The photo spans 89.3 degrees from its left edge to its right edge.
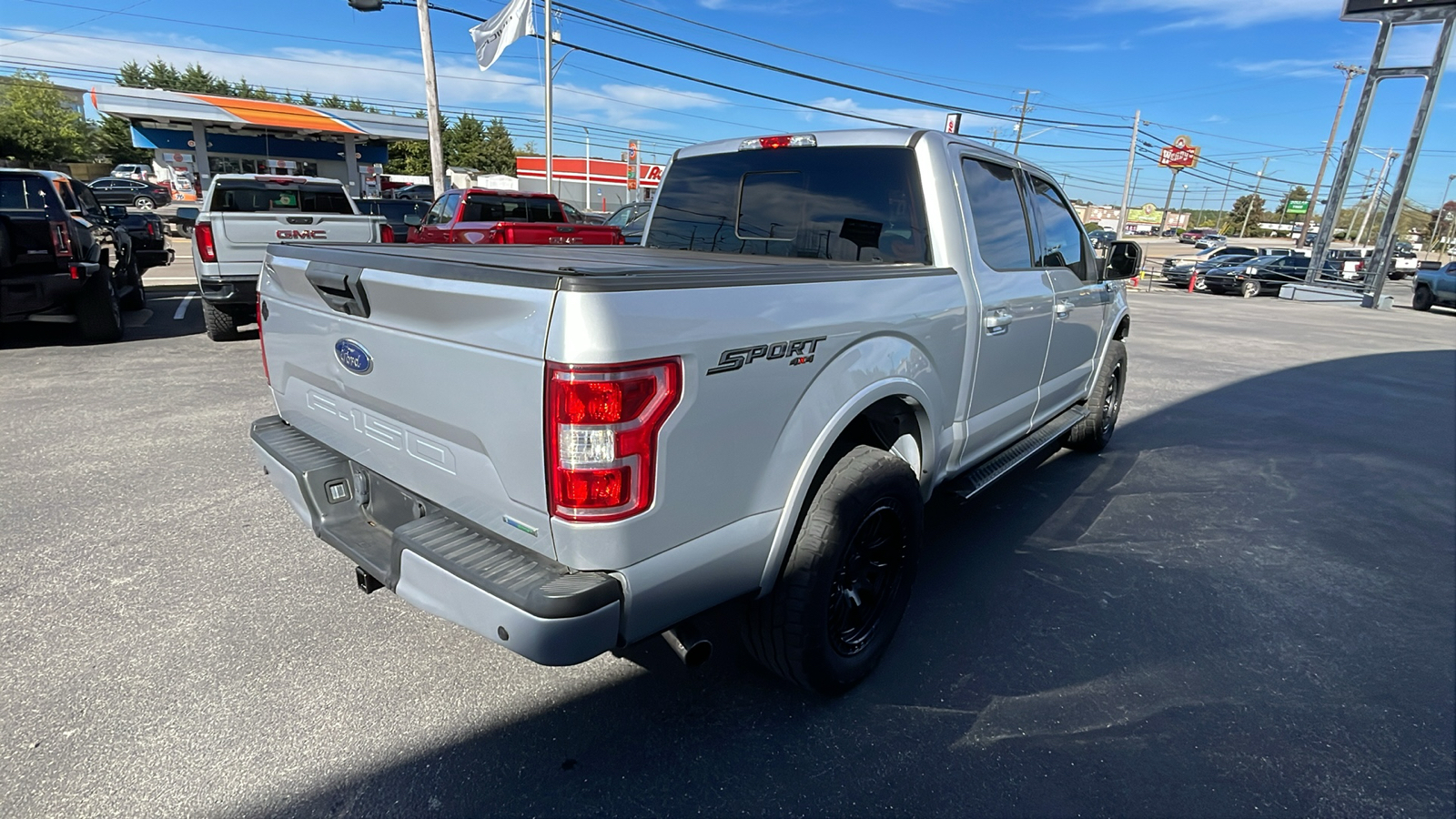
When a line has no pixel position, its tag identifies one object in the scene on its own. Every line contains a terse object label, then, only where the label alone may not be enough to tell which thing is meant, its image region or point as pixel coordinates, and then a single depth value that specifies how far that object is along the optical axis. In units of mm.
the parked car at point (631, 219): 13964
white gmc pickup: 7527
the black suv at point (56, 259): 6703
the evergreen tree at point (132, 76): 72662
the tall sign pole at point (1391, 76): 20609
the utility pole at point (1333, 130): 51219
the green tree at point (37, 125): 52781
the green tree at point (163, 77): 75875
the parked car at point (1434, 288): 20141
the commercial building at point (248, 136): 34094
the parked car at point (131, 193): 31406
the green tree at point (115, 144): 61719
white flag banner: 18906
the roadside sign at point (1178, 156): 54688
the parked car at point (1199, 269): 26000
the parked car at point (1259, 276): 24297
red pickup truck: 10773
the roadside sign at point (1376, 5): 20297
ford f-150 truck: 1764
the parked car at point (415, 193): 38500
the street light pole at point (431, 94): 19125
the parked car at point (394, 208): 19406
